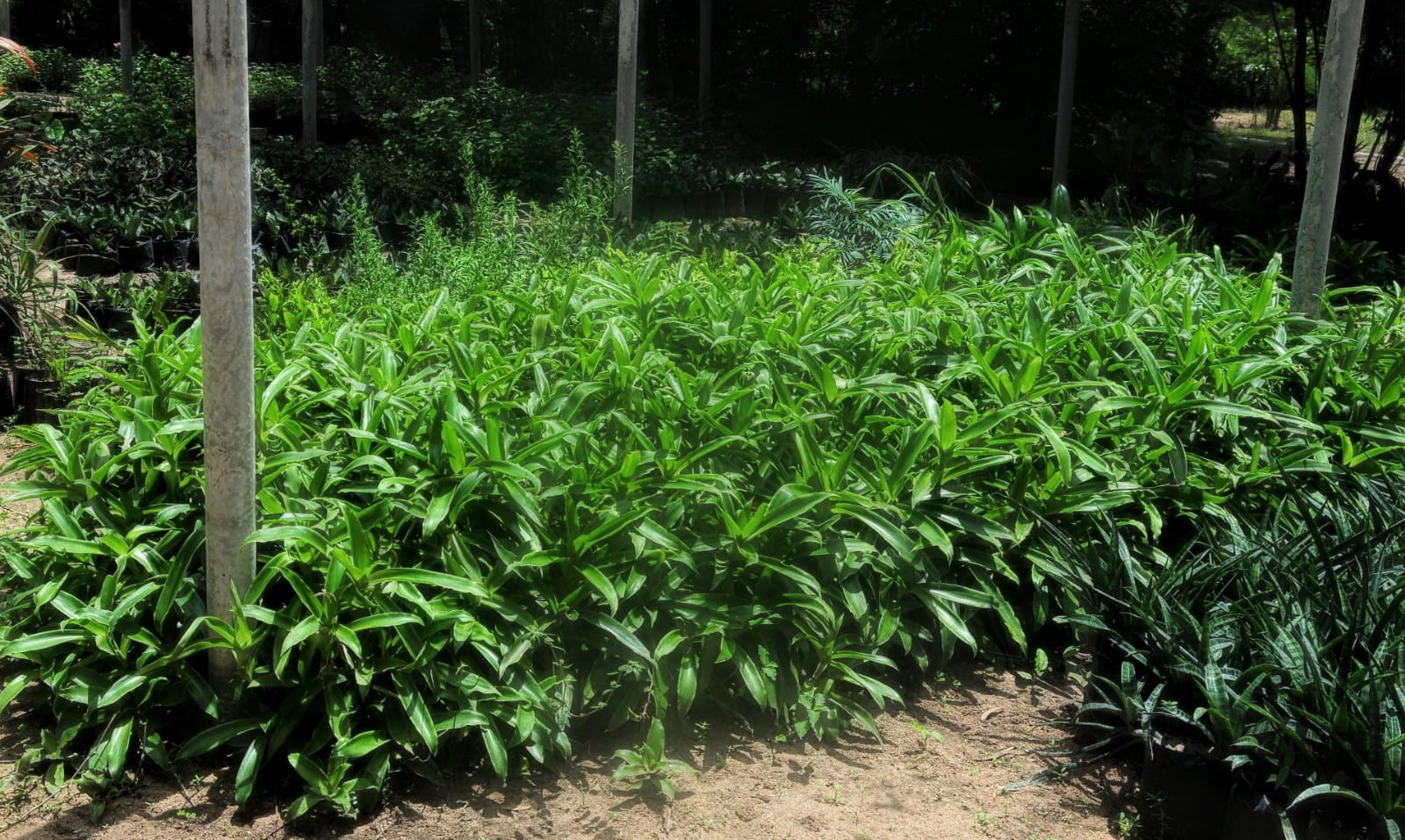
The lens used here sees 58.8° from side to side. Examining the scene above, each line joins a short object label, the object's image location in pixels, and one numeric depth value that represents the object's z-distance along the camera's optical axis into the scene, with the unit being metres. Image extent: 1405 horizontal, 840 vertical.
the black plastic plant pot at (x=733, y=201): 10.23
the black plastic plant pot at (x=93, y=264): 7.21
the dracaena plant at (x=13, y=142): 5.47
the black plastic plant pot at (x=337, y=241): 7.71
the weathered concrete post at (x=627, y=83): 6.92
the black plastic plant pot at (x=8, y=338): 5.34
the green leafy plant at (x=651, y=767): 2.79
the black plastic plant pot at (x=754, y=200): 10.16
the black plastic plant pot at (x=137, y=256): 7.32
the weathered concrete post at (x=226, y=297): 2.55
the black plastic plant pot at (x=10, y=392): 5.16
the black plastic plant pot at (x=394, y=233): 7.93
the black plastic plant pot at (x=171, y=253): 7.39
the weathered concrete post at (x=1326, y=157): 4.77
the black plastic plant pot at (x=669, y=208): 9.96
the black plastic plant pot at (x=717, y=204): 10.22
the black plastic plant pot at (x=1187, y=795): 2.68
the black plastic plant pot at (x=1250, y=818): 2.52
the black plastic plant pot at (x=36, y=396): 5.04
